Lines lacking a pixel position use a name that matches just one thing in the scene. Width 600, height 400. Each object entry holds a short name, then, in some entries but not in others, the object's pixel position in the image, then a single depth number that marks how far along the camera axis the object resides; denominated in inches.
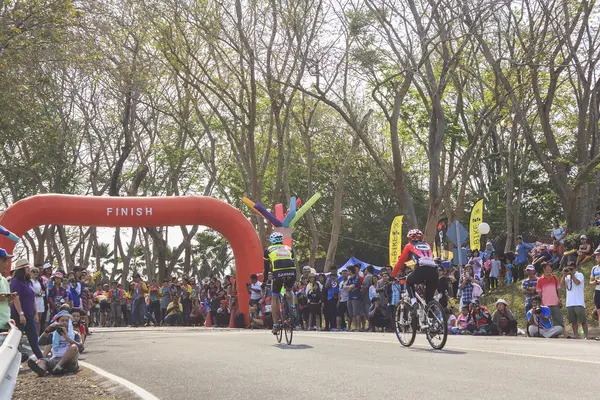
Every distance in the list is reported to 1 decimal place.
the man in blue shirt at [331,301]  878.4
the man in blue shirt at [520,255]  1020.5
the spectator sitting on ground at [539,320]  671.8
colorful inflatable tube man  779.8
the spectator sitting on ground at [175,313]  1187.9
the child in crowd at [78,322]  559.0
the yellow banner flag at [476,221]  1049.5
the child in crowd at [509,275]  1033.5
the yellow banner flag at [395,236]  1121.4
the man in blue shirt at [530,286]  712.4
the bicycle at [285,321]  553.9
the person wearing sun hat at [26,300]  510.3
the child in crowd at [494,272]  1016.2
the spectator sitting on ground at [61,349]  480.7
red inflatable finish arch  988.6
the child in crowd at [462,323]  738.2
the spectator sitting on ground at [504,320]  711.1
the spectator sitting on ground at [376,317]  824.9
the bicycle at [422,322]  445.1
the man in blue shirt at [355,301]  834.2
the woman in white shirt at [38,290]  663.5
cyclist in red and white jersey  456.4
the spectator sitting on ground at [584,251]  832.9
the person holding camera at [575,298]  645.3
